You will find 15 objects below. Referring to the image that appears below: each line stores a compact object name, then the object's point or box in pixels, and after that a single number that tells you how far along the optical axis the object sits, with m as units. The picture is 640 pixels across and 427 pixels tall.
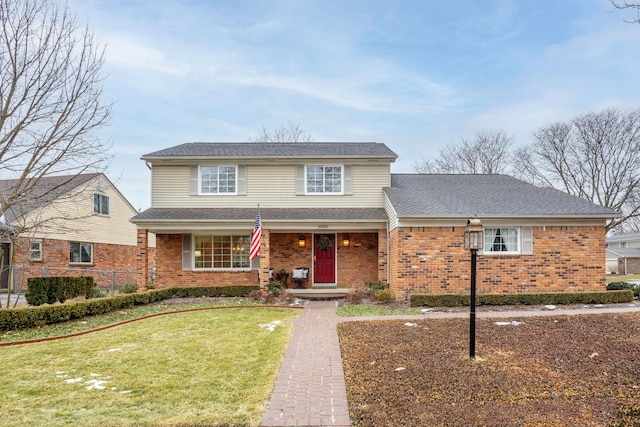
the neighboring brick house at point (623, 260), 35.38
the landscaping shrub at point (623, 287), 13.29
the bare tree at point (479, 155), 32.28
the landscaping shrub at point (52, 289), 10.89
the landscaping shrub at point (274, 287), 13.73
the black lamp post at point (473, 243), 6.41
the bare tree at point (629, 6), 4.91
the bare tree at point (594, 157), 25.27
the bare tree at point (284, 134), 32.84
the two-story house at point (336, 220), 12.98
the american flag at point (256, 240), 13.29
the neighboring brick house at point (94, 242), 18.80
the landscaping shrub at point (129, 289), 15.02
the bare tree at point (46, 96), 8.85
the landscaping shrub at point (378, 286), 13.62
